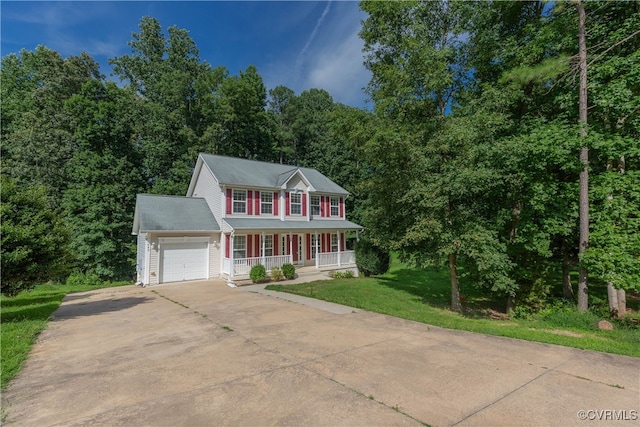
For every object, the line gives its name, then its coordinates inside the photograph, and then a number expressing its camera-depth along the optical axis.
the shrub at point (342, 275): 17.52
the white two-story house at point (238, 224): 15.89
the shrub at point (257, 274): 15.77
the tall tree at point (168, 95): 28.02
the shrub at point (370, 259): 18.72
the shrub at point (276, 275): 16.48
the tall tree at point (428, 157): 9.51
